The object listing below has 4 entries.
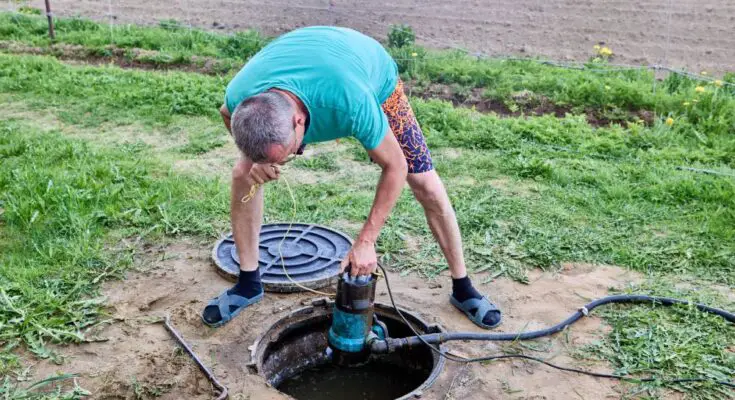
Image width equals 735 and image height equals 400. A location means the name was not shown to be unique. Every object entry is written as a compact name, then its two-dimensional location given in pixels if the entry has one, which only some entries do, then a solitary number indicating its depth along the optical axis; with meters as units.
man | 2.37
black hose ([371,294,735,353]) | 2.95
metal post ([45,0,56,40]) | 9.14
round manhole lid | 3.61
